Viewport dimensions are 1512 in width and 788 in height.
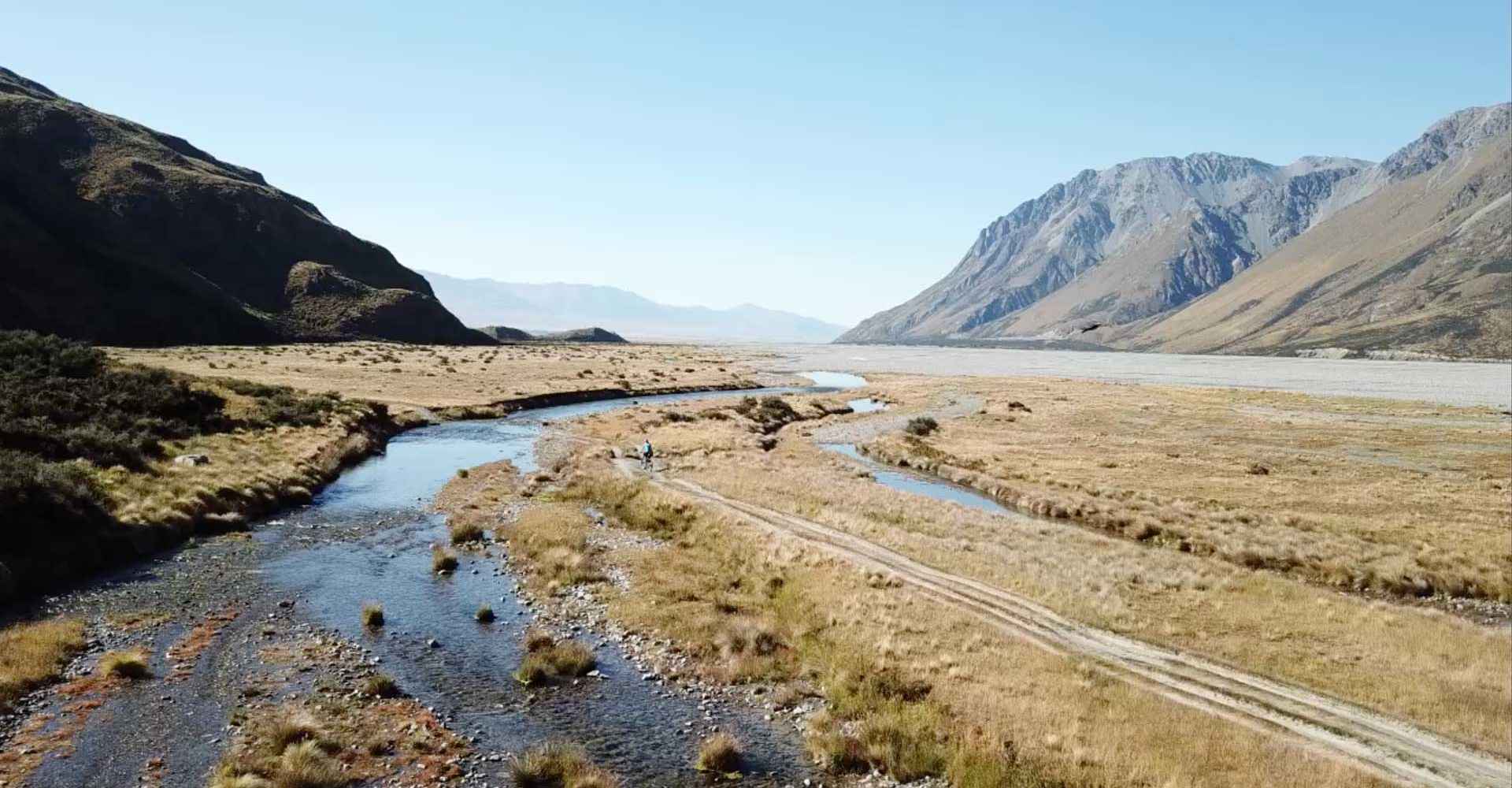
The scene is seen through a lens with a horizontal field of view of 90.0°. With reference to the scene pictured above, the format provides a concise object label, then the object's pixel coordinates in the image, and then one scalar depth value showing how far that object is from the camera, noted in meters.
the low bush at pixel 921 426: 86.46
